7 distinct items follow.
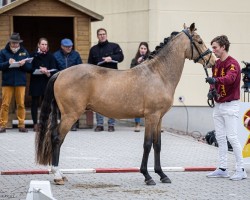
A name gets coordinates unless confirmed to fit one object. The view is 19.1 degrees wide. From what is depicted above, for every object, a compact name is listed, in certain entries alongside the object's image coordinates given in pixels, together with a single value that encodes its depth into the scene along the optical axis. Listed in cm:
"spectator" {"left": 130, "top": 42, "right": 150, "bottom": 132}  1706
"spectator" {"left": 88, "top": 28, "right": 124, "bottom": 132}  1702
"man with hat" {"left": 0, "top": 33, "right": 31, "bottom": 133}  1647
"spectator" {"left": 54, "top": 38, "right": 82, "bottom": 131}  1670
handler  1135
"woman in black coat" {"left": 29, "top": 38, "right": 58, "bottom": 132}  1670
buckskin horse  1084
